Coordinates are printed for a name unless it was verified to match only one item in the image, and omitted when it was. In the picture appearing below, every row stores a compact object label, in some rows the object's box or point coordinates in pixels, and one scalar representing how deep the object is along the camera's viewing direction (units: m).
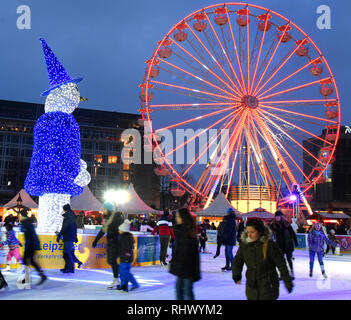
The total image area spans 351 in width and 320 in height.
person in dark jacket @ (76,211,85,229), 21.81
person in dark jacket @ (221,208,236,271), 11.69
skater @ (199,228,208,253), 19.66
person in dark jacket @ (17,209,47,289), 7.91
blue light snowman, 12.05
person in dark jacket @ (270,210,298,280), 9.88
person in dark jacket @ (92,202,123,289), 8.15
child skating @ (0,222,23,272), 10.11
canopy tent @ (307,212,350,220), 38.58
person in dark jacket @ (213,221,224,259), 15.27
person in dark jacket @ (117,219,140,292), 7.71
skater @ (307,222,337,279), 10.76
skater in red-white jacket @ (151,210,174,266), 12.35
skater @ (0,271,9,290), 7.30
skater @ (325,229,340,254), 20.17
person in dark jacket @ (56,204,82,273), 9.65
